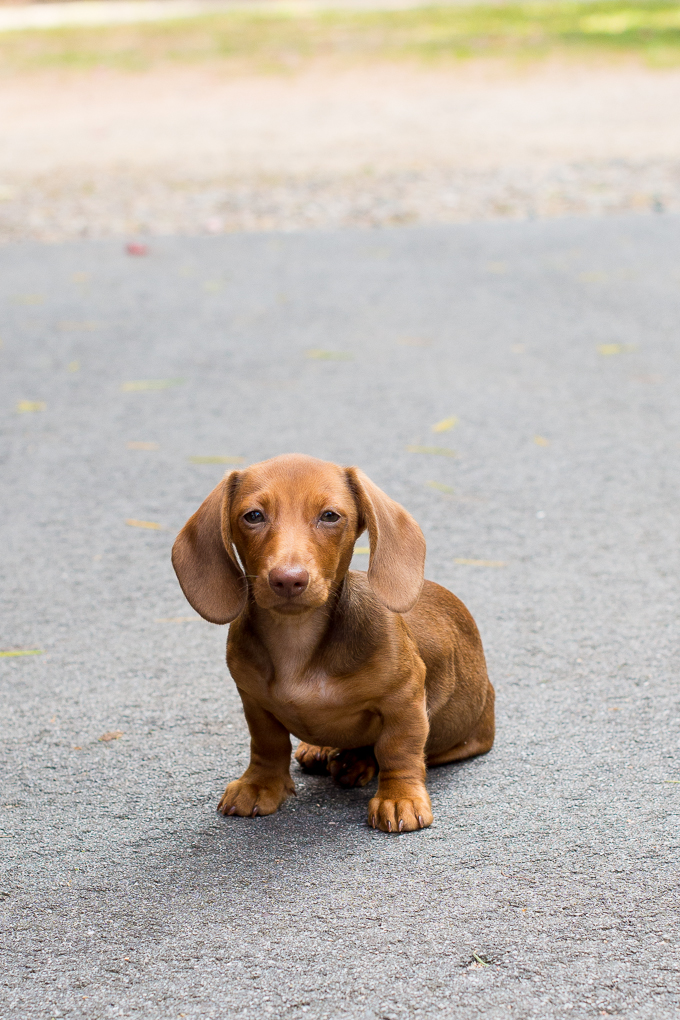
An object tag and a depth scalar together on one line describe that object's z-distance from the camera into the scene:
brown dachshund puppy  2.37
